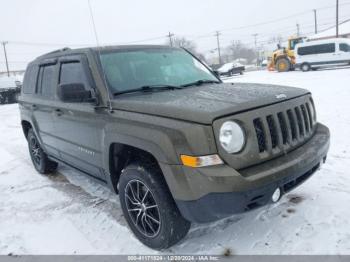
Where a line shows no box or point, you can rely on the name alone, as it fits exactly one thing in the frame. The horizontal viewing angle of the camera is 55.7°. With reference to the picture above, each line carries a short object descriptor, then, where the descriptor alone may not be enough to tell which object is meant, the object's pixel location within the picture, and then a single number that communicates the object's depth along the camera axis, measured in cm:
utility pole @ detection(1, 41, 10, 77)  5831
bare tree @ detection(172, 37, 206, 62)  7841
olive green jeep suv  244
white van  2317
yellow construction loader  2600
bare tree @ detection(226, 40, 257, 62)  9669
